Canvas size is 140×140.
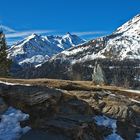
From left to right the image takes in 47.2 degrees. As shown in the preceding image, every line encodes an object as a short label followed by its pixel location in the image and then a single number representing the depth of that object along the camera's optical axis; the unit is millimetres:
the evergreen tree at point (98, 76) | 32715
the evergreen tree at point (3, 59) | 37968
